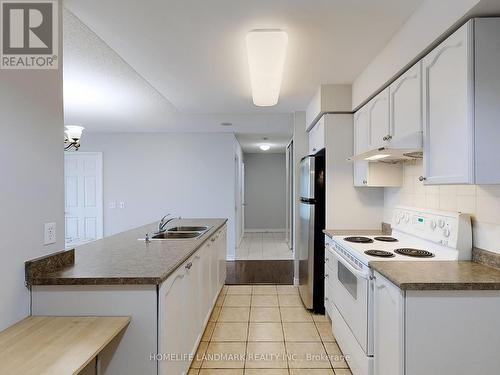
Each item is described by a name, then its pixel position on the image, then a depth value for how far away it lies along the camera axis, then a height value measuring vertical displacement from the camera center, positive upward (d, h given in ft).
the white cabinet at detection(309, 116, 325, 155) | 10.80 +1.85
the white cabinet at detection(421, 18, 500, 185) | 4.70 +1.31
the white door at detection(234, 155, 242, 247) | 20.16 -0.94
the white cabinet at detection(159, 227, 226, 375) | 5.28 -2.64
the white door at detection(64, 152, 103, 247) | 19.52 -0.71
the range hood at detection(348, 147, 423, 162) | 6.45 +0.74
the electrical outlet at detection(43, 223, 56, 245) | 5.27 -0.82
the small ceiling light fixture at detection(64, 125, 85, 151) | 11.71 +1.97
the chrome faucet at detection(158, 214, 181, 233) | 10.32 -1.37
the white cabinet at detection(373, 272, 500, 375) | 4.77 -2.25
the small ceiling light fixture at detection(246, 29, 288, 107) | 6.68 +2.94
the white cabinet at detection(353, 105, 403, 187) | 9.00 +0.44
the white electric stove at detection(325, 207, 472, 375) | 6.13 -1.47
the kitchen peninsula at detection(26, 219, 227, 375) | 5.00 -1.84
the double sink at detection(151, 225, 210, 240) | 10.34 -1.63
